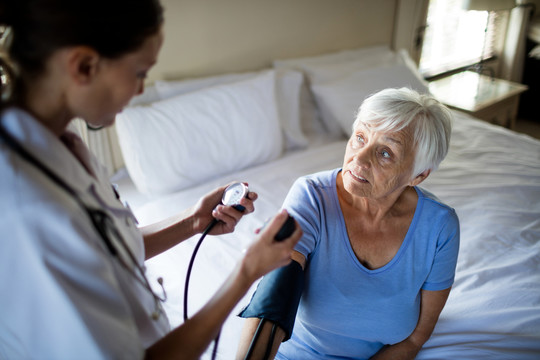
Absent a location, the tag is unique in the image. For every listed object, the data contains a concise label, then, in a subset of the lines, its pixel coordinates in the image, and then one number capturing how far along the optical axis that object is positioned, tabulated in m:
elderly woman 1.06
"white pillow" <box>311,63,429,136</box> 2.26
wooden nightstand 2.94
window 3.30
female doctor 0.50
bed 1.22
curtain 3.74
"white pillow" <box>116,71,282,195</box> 1.74
